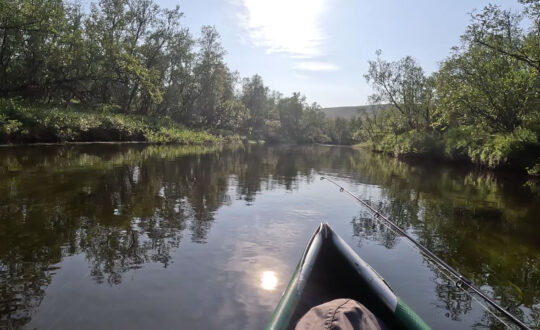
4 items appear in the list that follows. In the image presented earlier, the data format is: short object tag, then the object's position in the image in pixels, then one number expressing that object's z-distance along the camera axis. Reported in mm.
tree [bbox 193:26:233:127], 59125
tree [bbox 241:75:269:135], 96062
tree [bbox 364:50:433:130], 47719
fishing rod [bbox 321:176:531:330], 3232
